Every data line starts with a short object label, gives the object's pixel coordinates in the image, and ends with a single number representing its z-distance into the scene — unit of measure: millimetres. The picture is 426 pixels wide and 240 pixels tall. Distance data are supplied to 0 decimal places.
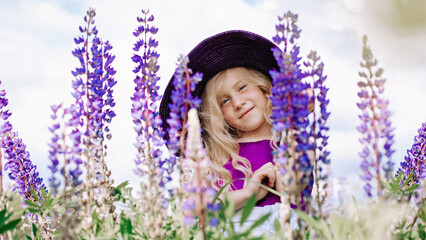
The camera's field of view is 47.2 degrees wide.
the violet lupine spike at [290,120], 2457
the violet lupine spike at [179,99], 2561
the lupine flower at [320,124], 2824
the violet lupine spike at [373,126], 2418
